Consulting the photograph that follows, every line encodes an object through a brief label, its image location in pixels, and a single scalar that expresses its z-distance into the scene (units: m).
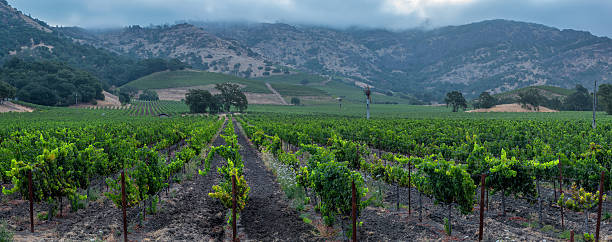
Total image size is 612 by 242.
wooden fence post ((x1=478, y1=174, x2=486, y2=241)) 8.58
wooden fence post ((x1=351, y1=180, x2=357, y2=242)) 8.63
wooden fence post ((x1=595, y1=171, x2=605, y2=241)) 8.16
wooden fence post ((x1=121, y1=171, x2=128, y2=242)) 9.04
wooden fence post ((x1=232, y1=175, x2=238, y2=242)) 9.30
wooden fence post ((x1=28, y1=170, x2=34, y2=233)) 9.47
